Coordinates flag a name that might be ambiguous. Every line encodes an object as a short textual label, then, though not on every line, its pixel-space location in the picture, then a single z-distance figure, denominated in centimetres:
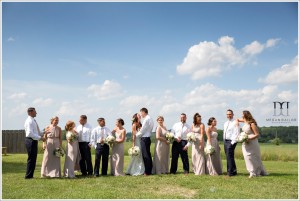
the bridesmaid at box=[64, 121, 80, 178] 1237
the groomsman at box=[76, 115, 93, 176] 1274
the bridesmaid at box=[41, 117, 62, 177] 1229
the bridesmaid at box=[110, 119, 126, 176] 1265
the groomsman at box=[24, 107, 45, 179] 1175
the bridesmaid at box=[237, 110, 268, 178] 1211
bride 1281
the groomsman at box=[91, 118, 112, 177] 1250
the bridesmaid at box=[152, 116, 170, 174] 1320
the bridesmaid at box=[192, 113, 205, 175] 1285
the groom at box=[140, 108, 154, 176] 1255
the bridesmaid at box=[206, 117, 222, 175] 1288
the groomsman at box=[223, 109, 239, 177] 1211
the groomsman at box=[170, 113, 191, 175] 1298
